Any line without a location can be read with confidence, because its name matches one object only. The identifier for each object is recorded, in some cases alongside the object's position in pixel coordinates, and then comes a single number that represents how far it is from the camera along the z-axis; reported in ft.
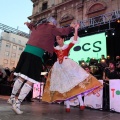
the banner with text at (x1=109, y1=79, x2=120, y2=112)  12.28
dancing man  8.40
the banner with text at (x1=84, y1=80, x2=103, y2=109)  13.69
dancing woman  10.03
